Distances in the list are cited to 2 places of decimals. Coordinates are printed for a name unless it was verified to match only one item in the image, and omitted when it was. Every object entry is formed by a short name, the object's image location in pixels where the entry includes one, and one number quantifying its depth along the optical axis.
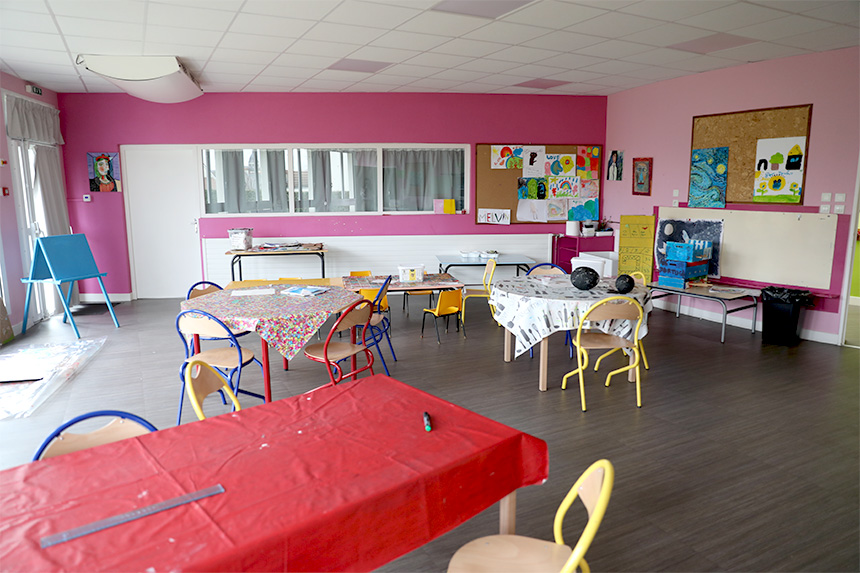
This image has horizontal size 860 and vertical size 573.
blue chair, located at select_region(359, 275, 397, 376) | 4.84
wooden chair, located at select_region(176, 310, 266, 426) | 3.73
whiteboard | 5.90
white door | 8.12
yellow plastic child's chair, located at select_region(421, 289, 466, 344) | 5.56
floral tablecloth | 3.77
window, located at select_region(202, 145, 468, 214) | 8.34
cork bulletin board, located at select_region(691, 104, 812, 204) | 6.00
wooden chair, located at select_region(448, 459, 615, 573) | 1.73
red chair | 3.96
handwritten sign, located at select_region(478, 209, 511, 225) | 8.78
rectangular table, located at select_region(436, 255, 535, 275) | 7.65
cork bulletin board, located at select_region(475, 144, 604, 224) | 8.62
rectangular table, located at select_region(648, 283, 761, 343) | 6.07
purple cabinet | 8.73
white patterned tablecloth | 4.30
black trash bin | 5.82
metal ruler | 1.47
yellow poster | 7.61
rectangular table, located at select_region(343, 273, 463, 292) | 5.48
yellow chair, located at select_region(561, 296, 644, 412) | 4.11
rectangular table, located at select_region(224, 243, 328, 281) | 7.67
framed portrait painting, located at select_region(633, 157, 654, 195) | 7.87
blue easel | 6.26
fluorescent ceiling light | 5.79
